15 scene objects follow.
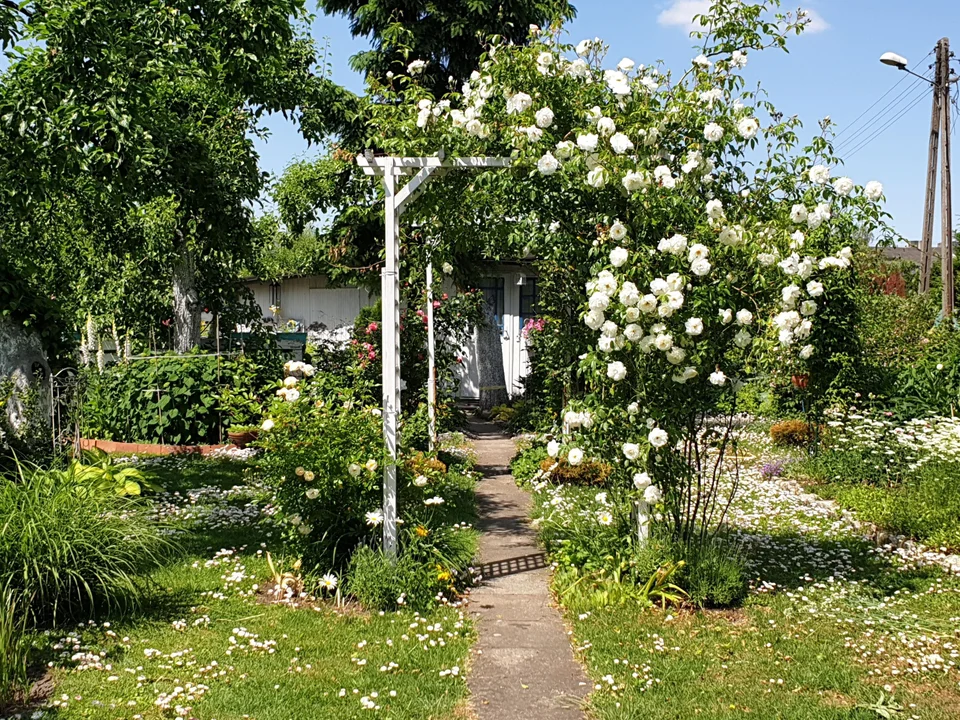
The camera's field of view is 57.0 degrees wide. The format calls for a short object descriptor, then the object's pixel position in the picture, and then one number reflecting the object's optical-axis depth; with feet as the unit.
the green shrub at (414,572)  16.99
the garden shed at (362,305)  53.88
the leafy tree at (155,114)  21.59
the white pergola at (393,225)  18.26
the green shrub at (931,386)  33.12
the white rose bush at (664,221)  16.21
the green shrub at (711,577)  17.01
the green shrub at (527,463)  29.78
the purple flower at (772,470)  30.89
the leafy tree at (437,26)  43.24
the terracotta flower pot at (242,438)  33.99
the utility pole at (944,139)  50.62
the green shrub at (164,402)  35.14
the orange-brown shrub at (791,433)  34.50
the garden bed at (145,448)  34.45
